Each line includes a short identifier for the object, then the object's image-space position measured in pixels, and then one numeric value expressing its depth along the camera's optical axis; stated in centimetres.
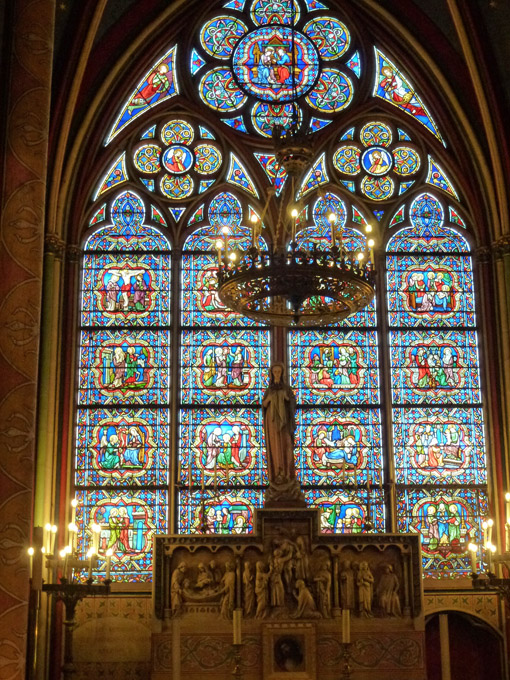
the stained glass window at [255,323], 1877
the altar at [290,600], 1587
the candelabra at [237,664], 1169
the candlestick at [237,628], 1157
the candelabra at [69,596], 1265
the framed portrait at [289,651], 1573
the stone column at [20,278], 855
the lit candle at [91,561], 1310
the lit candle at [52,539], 1538
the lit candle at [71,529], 1429
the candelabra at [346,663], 1276
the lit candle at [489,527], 1502
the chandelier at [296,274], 1295
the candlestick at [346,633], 1247
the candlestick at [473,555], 1408
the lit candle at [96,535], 1364
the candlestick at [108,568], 1438
